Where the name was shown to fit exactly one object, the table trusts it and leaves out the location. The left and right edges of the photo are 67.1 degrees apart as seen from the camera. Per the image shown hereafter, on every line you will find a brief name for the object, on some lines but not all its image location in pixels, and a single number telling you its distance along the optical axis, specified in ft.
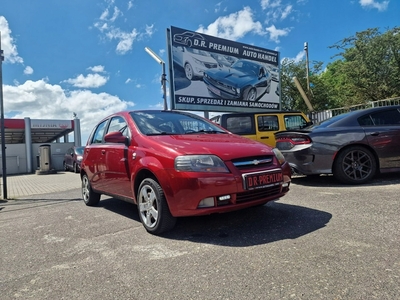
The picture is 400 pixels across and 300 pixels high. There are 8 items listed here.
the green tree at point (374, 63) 76.48
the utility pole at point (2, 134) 26.02
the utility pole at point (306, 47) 73.33
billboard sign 44.14
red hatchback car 10.21
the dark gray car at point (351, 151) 17.94
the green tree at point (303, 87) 92.73
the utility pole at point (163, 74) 39.33
